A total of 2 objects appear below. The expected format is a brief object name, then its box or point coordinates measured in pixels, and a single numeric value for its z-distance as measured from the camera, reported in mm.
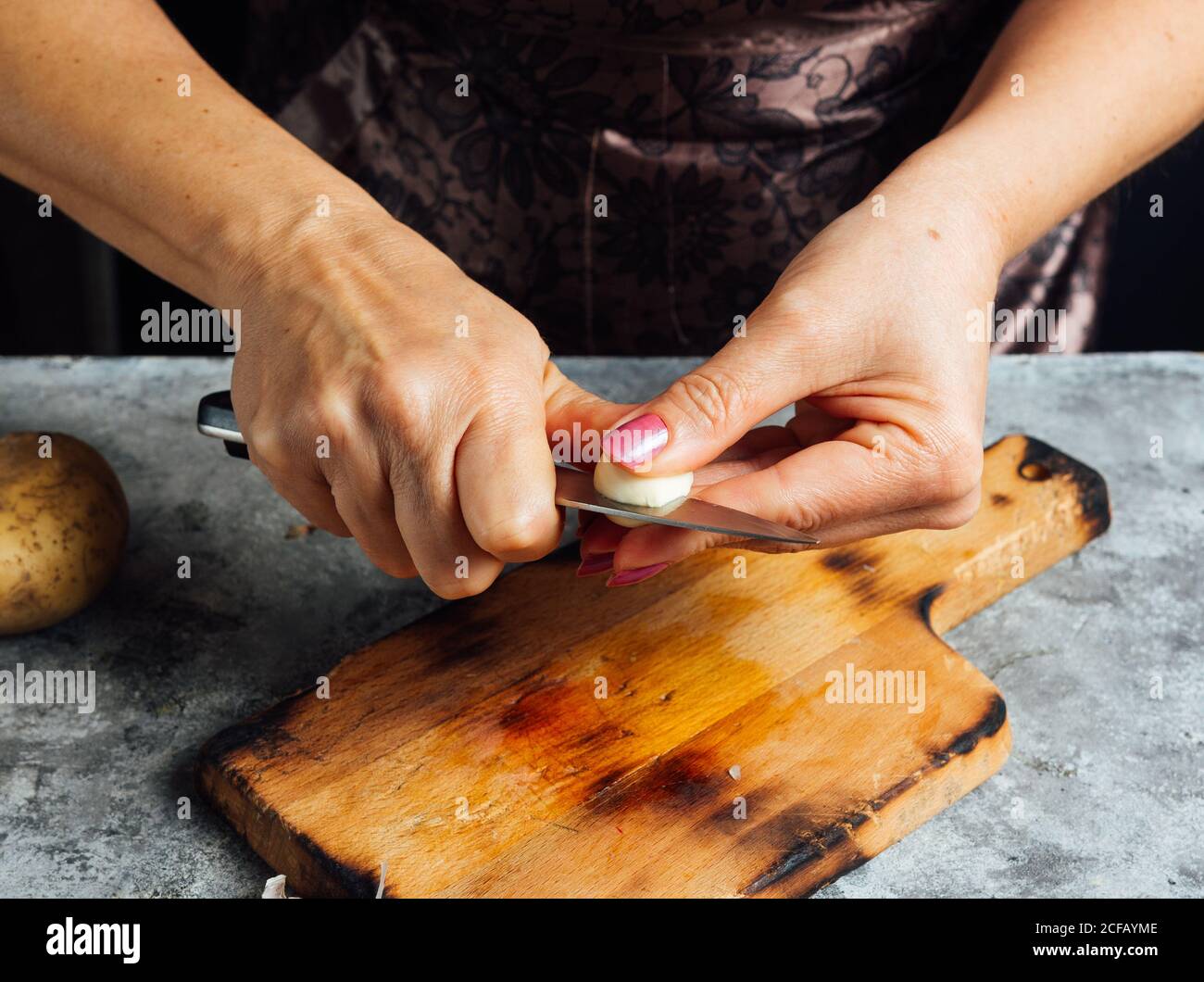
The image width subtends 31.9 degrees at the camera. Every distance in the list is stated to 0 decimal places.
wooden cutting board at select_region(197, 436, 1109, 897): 491
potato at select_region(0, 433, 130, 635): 542
